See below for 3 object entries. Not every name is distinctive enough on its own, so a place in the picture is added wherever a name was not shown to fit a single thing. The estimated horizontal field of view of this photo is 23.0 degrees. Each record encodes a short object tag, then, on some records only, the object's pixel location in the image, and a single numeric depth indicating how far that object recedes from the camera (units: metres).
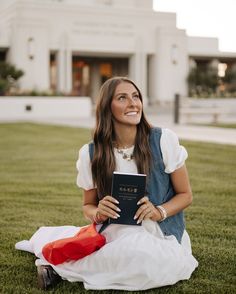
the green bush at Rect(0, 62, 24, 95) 28.39
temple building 30.05
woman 3.43
